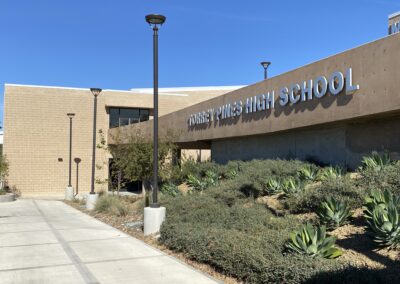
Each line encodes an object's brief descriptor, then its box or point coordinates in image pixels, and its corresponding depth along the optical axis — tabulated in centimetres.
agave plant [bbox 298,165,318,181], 1249
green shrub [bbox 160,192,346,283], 618
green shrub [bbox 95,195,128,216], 1580
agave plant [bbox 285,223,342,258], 653
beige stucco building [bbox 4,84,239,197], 3422
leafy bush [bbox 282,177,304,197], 1120
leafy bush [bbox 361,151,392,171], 1073
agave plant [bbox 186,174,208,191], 1701
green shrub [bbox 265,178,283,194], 1270
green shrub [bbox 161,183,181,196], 1638
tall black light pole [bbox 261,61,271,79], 2183
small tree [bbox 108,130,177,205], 1691
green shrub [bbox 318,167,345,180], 1127
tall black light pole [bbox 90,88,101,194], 2186
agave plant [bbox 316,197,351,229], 827
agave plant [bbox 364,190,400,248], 661
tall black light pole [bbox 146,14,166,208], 1163
